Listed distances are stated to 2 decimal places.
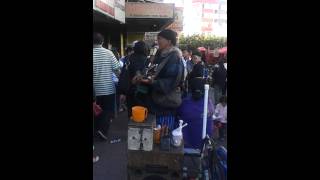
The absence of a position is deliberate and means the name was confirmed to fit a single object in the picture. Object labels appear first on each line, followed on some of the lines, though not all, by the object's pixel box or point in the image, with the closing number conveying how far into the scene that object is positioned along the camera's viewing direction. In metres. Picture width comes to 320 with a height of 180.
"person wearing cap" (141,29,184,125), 2.13
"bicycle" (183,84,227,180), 1.87
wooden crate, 1.97
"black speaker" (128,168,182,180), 1.97
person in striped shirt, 2.47
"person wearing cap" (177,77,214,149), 2.22
